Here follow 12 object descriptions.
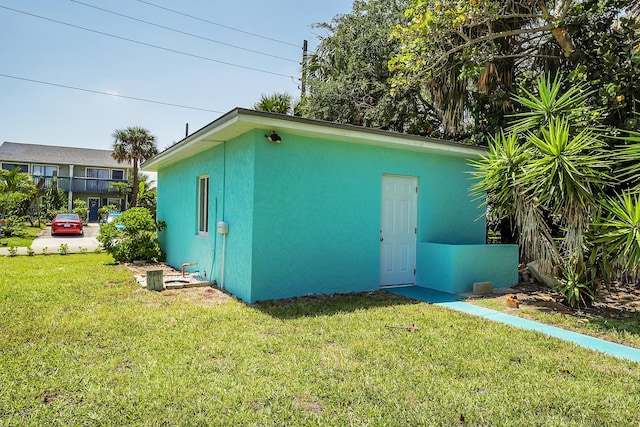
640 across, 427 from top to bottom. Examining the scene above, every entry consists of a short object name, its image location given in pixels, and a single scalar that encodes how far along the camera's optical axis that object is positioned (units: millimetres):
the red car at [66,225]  23547
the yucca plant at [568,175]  5926
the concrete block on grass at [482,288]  8094
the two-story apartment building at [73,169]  34688
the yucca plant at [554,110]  6492
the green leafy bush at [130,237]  12008
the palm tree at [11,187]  20141
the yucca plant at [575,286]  6648
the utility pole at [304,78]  17828
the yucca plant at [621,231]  5363
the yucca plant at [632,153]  5609
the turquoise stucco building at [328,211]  6938
